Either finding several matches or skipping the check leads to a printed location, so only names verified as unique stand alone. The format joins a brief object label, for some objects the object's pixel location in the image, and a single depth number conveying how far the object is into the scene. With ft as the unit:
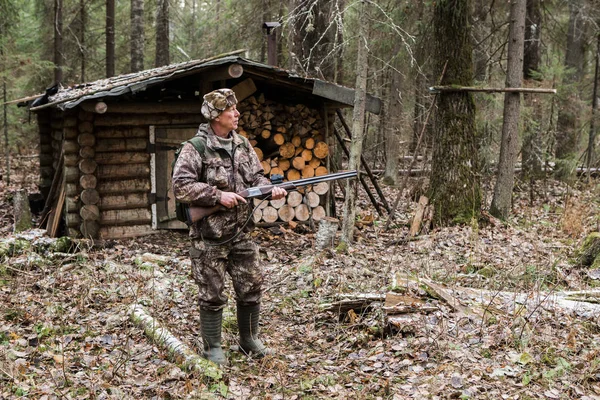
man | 15.55
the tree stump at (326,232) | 30.42
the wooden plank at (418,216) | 32.91
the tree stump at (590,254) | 23.32
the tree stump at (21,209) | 38.99
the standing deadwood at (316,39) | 44.86
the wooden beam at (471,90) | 31.67
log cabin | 33.35
